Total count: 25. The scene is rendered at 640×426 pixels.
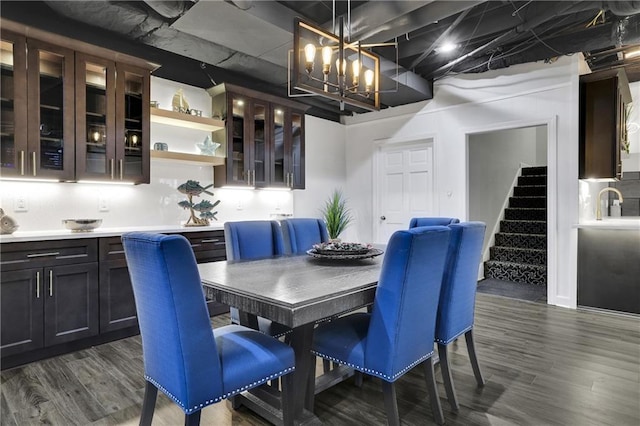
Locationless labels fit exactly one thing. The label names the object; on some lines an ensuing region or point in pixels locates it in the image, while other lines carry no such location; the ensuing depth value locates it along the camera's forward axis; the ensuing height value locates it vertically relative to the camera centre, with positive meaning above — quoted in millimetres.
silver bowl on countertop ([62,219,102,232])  3033 -107
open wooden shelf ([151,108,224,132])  3654 +999
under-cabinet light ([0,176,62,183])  2754 +273
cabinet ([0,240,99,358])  2564 -649
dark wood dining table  1430 -360
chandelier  2137 +945
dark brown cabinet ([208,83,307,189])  4207 +931
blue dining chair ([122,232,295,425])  1339 -505
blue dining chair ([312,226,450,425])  1597 -525
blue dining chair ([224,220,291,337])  2553 -242
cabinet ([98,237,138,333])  3023 -690
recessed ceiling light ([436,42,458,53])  3862 +1834
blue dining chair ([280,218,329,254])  3033 -206
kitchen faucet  4499 -14
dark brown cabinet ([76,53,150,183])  3072 +846
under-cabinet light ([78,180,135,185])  3155 +279
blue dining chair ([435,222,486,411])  2043 -476
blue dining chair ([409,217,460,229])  3045 -101
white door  5340 +399
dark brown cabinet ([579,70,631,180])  3895 +954
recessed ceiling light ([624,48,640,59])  4324 +1975
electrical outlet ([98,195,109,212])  3455 +82
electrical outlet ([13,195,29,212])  2979 +70
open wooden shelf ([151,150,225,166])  3677 +594
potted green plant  5492 -64
